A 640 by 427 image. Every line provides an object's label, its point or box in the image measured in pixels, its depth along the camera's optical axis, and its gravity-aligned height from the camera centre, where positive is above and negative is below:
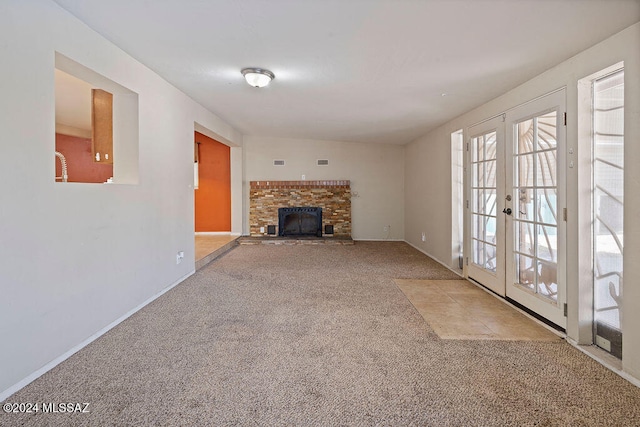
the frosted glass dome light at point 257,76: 3.10 +1.24
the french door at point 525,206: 2.70 +0.00
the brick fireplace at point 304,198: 7.55 +0.20
